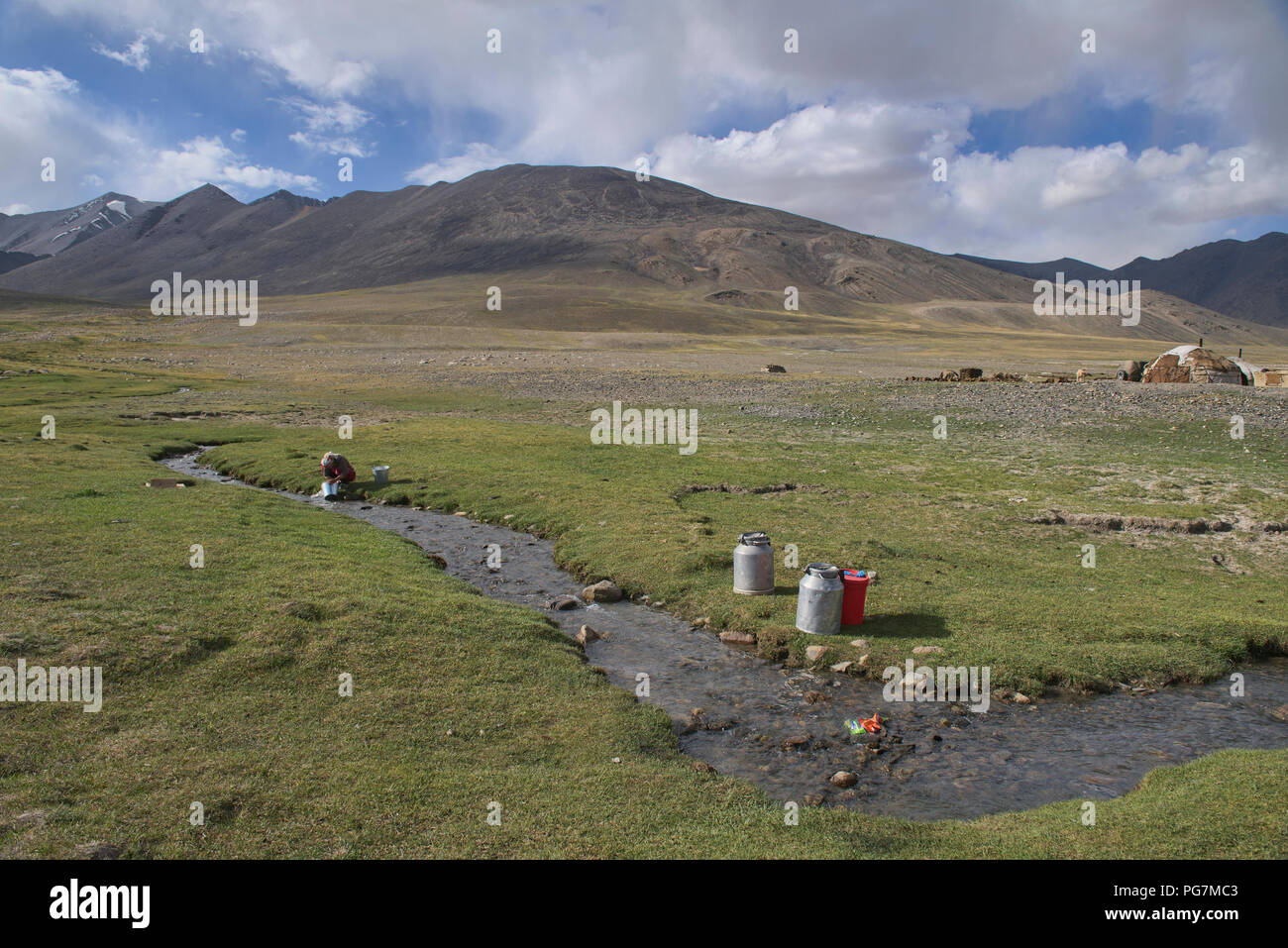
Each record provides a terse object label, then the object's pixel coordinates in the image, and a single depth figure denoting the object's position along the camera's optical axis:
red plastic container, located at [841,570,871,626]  13.05
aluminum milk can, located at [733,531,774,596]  14.30
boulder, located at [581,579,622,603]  15.41
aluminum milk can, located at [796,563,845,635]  12.56
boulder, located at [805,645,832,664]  12.13
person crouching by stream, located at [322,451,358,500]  23.97
